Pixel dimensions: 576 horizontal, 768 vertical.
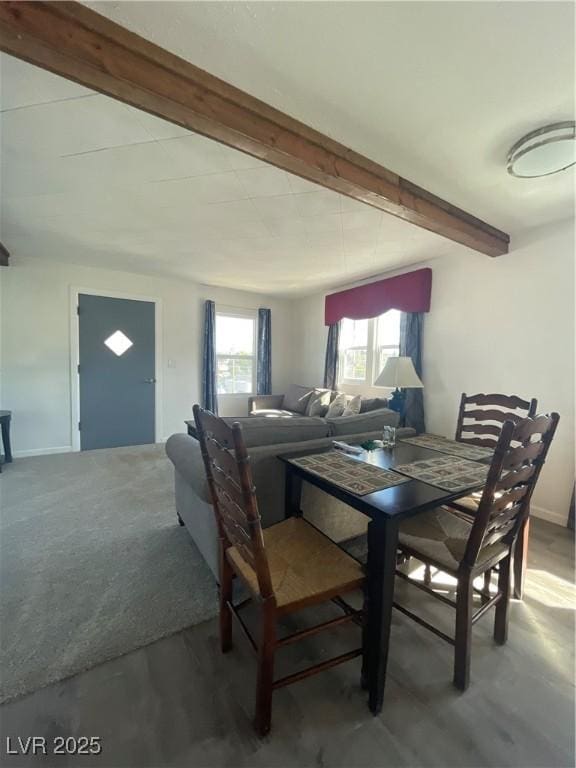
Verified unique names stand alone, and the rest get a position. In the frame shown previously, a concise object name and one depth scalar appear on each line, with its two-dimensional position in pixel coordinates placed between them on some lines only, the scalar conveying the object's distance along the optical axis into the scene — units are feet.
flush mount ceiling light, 5.06
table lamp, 8.16
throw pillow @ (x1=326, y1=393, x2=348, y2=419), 13.07
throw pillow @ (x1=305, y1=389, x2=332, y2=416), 14.43
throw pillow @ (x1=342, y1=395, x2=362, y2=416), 11.90
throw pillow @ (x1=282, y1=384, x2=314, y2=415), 15.61
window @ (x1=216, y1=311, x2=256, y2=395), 17.38
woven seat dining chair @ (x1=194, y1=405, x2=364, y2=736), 3.16
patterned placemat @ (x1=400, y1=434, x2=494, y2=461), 5.81
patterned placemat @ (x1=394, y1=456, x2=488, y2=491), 4.42
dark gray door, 13.56
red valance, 11.65
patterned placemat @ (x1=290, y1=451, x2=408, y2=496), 4.25
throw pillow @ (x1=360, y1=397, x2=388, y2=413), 11.60
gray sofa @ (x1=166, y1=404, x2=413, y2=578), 5.50
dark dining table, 3.56
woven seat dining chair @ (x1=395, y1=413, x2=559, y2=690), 3.69
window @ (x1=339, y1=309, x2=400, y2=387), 13.67
